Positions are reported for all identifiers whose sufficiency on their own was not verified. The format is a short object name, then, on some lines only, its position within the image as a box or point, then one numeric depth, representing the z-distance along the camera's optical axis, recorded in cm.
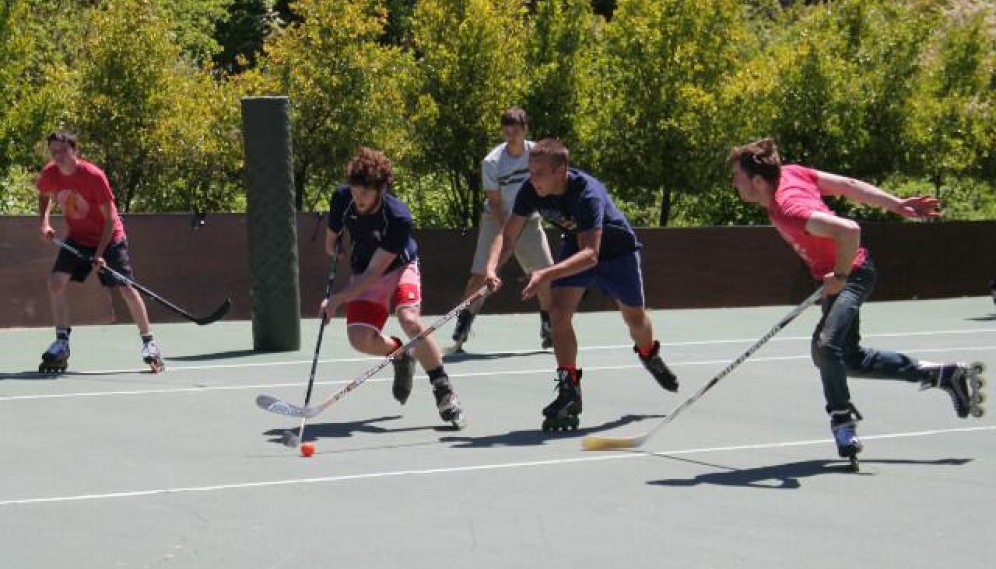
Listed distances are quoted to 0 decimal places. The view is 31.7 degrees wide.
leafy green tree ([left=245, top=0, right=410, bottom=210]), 1964
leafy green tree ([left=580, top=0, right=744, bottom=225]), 2092
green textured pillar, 1427
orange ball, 897
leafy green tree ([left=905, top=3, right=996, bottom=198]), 2305
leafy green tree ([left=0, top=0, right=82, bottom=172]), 1894
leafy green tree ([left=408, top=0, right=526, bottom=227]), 1967
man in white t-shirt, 1348
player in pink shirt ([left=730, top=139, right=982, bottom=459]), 838
